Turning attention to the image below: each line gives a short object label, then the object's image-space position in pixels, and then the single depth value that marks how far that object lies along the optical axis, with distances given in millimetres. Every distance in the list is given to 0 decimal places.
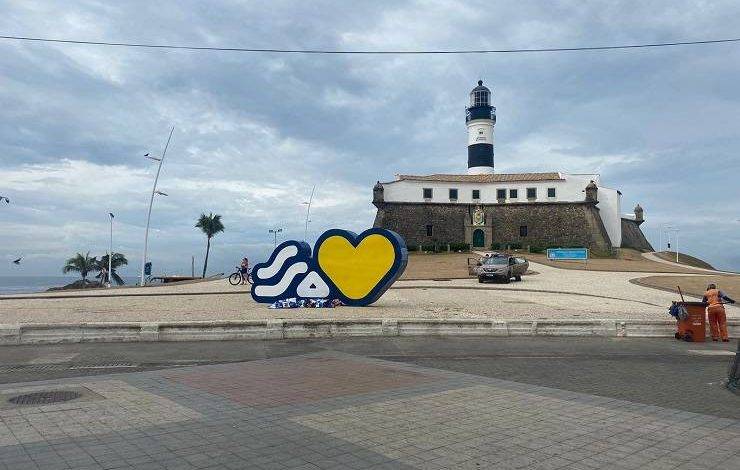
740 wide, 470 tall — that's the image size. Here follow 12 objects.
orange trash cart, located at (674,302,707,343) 13711
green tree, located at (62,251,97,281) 82188
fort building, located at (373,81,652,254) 72312
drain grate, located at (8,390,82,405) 6828
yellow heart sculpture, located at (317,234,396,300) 18938
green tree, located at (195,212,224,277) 91500
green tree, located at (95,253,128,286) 69250
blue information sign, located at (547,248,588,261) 53625
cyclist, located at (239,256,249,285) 34156
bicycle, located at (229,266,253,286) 34344
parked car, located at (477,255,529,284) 33156
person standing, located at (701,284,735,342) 13930
